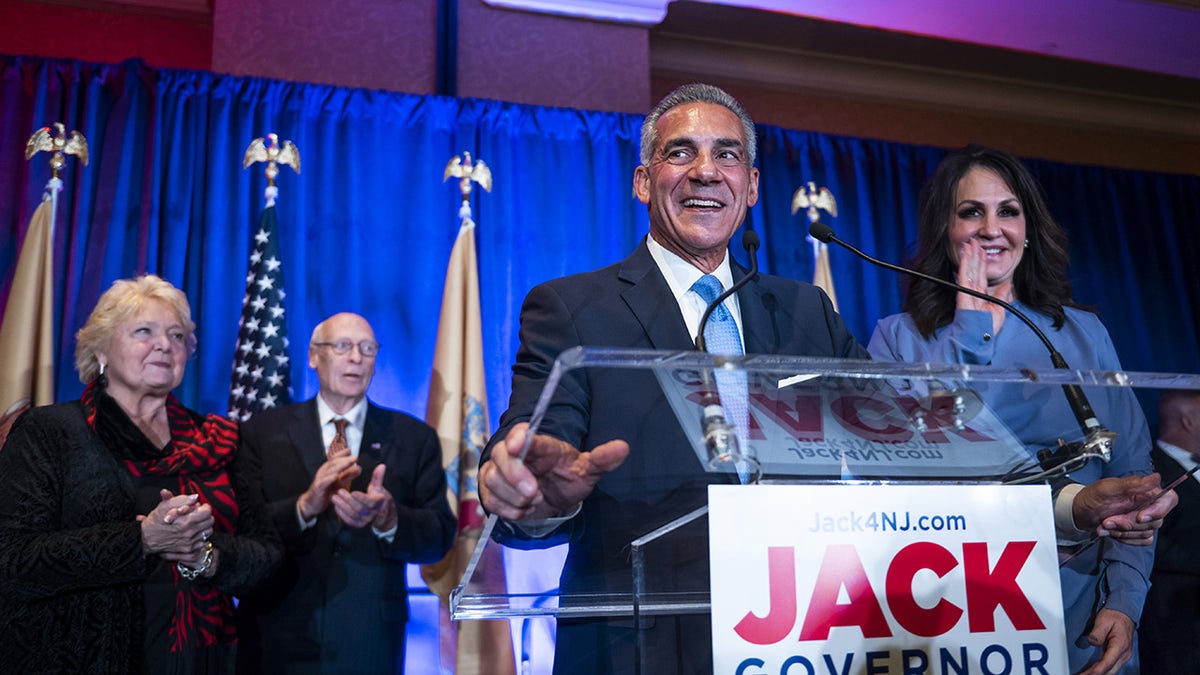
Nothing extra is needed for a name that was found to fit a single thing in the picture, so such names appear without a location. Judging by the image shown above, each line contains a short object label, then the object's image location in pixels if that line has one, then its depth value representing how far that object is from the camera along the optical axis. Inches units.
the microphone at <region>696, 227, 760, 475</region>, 39.4
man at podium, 39.2
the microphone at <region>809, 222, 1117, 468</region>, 44.4
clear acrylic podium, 39.5
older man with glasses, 123.6
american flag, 151.3
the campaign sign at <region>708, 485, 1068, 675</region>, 37.9
